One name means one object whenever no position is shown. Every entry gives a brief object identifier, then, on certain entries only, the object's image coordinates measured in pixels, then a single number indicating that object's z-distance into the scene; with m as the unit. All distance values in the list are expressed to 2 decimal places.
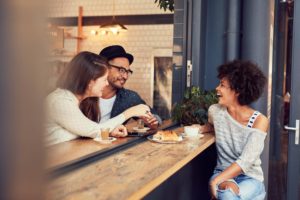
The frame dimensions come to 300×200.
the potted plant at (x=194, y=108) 2.95
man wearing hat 3.04
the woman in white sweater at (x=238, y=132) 2.27
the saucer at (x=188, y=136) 2.54
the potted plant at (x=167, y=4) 3.88
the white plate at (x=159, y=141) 2.25
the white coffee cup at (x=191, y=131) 2.53
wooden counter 1.21
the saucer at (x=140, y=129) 2.44
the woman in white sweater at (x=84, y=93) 2.06
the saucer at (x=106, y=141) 2.04
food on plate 2.28
